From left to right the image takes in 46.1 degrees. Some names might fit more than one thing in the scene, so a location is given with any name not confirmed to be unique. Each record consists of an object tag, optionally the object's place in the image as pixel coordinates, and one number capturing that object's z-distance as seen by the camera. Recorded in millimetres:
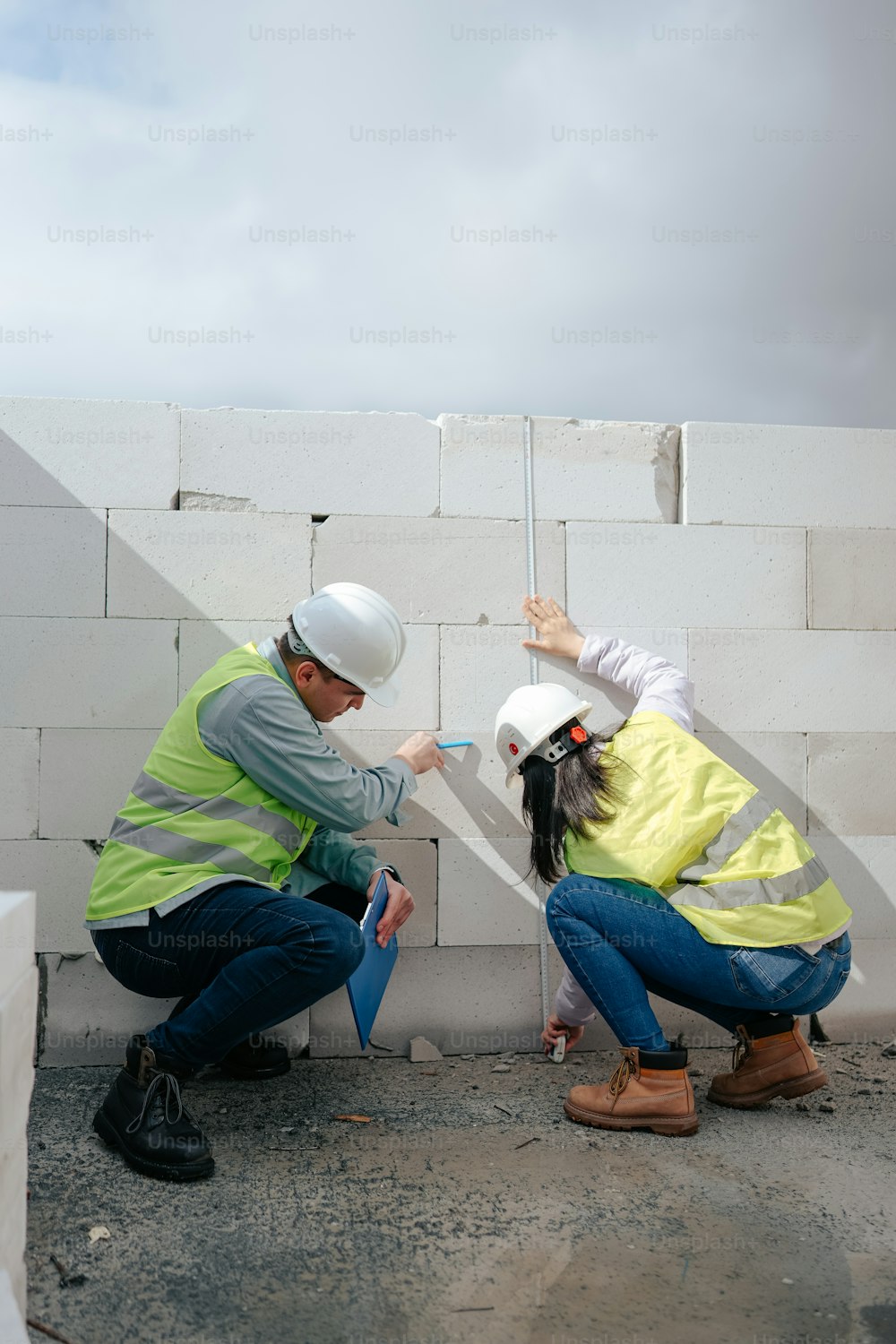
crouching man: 2611
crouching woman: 2795
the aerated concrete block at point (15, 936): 1722
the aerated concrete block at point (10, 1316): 1549
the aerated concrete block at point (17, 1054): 1728
